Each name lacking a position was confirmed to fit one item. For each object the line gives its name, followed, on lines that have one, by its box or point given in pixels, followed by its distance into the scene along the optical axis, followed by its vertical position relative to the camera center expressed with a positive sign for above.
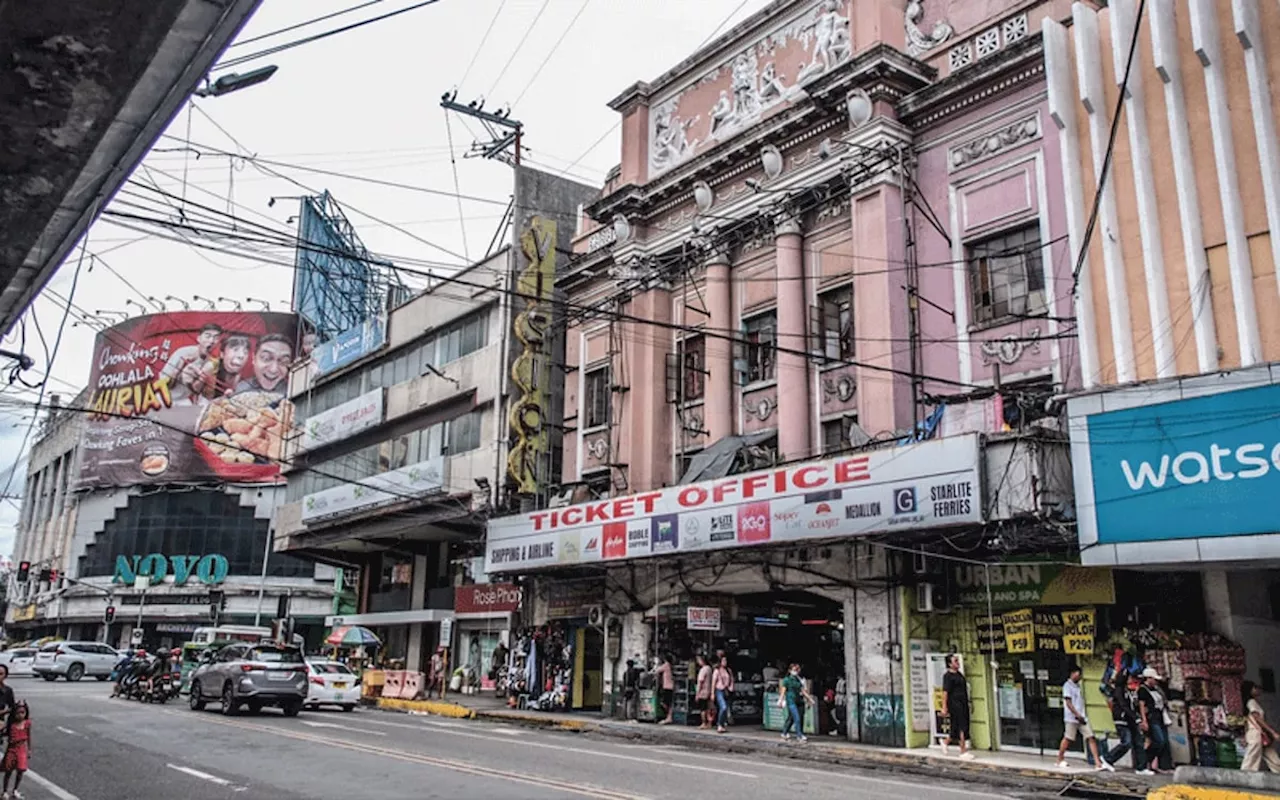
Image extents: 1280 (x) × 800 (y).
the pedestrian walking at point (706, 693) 23.23 -1.19
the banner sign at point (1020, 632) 18.33 +0.23
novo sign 73.88 +4.40
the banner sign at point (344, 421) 40.25 +8.60
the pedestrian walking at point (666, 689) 24.34 -1.18
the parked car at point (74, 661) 44.69 -1.39
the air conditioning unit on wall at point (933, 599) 19.59 +0.84
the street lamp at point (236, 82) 9.73 +5.15
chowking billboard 75.38 +17.12
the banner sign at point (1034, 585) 17.38 +1.05
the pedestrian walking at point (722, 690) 22.33 -1.07
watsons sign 14.18 +2.57
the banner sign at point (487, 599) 31.89 +1.15
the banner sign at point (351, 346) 41.31 +11.96
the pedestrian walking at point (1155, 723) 15.35 -1.11
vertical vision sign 31.80 +8.37
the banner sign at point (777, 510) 17.80 +2.66
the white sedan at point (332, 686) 26.53 -1.35
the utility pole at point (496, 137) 36.12 +17.51
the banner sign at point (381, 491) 34.66 +5.14
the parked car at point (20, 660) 47.81 -1.45
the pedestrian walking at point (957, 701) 17.70 -0.96
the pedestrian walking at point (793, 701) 20.33 -1.17
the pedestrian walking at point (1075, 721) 15.83 -1.17
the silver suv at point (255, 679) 22.33 -1.02
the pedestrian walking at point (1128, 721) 15.59 -1.12
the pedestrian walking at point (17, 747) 10.70 -1.22
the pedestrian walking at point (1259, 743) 14.13 -1.27
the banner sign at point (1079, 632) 17.47 +0.24
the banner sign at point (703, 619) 23.34 +0.47
